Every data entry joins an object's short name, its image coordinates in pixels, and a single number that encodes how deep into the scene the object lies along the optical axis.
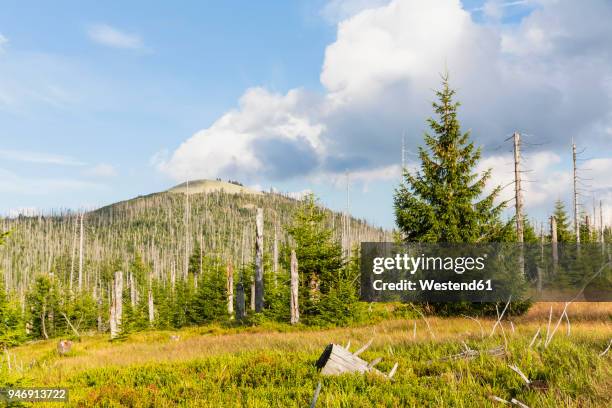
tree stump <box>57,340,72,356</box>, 22.09
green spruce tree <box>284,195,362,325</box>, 22.66
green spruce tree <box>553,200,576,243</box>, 49.22
